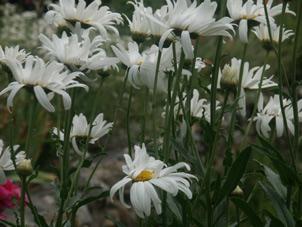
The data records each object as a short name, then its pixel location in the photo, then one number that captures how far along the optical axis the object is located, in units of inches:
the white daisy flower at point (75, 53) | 39.0
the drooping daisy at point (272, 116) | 43.7
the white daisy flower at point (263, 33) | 44.6
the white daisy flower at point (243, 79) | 41.0
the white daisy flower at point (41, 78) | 36.9
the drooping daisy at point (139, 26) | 41.9
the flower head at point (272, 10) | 41.8
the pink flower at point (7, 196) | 51.5
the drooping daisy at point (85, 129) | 43.4
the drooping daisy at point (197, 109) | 45.1
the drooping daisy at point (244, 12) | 41.1
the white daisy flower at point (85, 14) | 41.8
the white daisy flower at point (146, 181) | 33.5
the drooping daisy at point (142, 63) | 39.6
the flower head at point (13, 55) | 38.8
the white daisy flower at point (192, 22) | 36.4
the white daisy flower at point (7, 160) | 39.3
